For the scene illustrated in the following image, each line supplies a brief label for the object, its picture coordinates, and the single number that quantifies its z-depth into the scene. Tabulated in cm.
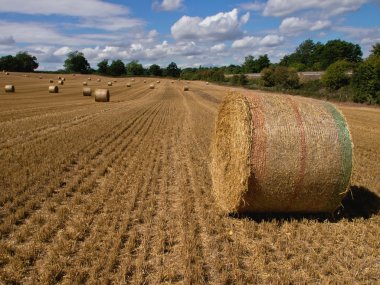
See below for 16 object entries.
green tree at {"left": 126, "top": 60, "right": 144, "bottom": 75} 16212
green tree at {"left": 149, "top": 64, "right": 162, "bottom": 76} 15412
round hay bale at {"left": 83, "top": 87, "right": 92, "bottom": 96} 4253
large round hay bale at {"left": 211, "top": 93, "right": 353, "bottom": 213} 679
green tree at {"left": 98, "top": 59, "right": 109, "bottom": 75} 14200
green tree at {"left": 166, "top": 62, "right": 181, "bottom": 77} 15494
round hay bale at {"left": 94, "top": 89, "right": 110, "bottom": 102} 3419
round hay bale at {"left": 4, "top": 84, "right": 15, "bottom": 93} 4278
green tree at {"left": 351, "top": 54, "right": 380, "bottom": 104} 4284
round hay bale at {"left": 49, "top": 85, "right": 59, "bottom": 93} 4556
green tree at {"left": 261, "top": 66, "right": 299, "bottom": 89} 7256
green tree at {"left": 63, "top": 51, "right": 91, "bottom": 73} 14050
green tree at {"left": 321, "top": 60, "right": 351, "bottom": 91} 5844
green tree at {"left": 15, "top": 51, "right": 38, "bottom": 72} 11654
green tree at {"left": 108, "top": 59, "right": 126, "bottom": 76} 13888
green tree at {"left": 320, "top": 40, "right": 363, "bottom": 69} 10494
